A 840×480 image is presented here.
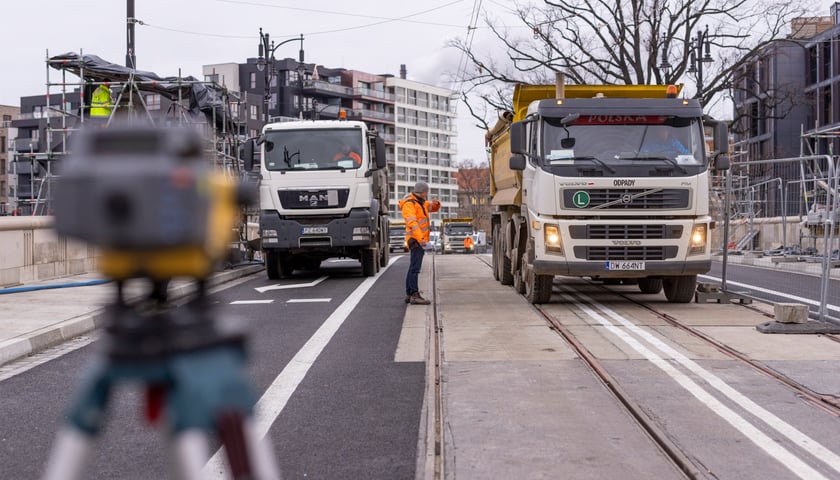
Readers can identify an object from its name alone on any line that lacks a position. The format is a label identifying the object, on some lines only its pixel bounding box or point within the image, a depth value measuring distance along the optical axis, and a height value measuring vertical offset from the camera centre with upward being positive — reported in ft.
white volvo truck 43.47 +1.87
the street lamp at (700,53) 106.70 +19.92
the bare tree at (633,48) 116.47 +22.76
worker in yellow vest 71.72 +10.10
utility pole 71.67 +15.59
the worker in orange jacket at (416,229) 46.68 +0.06
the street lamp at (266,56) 113.71 +22.30
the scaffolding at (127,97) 70.95 +10.66
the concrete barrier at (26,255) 53.31 -1.21
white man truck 65.77 +3.03
